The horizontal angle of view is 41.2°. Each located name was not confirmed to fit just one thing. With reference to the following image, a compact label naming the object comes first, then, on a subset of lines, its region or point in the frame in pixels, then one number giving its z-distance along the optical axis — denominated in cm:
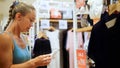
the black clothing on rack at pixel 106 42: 103
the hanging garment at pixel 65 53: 306
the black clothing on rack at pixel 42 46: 289
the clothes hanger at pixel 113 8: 105
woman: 115
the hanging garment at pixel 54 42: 307
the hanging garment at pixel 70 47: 289
